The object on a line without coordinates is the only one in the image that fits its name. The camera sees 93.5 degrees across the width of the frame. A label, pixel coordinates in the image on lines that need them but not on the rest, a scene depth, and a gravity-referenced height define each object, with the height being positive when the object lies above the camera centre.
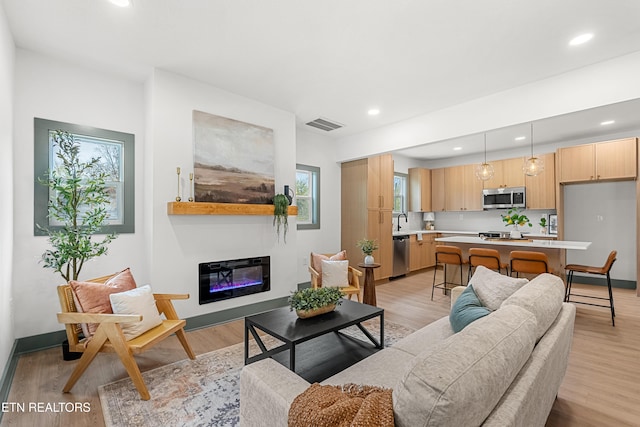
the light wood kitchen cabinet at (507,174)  6.29 +0.86
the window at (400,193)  7.50 +0.55
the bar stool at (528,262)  3.71 -0.61
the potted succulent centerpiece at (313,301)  2.46 -0.72
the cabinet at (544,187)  5.86 +0.53
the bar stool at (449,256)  4.52 -0.64
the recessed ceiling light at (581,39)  2.60 +1.54
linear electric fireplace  3.60 -0.80
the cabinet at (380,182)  5.66 +0.64
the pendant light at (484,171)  5.05 +0.73
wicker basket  2.47 -0.80
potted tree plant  2.68 +0.08
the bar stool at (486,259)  4.09 -0.62
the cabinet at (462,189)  6.99 +0.61
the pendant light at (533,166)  4.58 +0.73
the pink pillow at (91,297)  2.35 -0.64
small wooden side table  3.91 -0.98
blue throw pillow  1.94 -0.64
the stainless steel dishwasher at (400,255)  6.16 -0.85
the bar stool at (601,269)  3.63 -0.71
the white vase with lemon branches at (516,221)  4.55 -0.11
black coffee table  2.18 -1.00
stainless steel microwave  6.20 +0.35
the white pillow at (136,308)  2.36 -0.73
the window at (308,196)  5.39 +0.36
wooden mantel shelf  3.29 +0.09
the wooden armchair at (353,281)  4.02 -0.91
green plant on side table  4.12 -0.46
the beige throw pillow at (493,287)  2.07 -0.52
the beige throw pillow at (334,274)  4.16 -0.81
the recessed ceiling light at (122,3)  2.23 +1.61
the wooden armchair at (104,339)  2.16 -0.94
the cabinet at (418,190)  7.60 +0.63
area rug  1.94 -1.30
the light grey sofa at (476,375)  0.91 -0.60
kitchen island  4.02 -0.46
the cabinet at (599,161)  4.91 +0.90
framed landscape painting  3.57 +0.70
